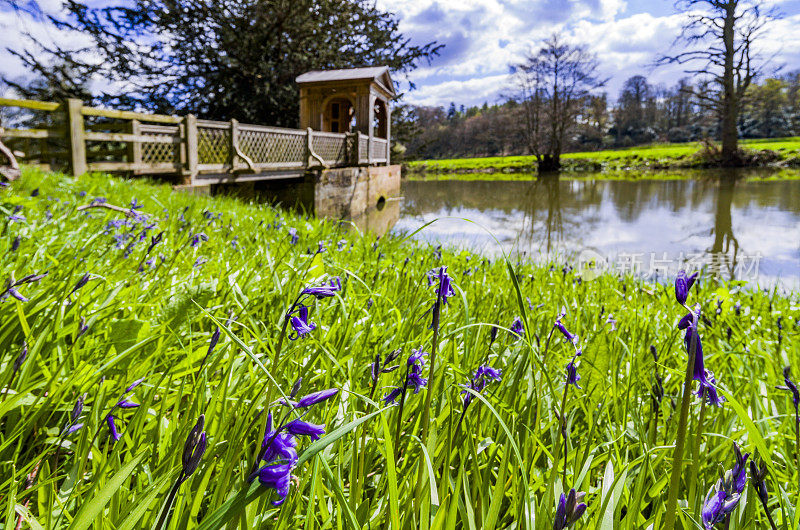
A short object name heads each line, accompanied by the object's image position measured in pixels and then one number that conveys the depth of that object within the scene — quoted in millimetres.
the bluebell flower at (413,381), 979
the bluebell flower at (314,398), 611
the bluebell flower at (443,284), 937
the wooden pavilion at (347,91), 19000
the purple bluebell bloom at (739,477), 833
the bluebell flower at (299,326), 897
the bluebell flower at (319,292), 840
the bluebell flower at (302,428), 561
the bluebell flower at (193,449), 527
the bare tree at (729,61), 26875
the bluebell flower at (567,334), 1158
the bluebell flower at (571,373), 1130
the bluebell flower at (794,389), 1021
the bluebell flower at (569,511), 679
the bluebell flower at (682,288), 675
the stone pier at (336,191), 15664
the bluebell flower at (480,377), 1170
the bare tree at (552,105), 39875
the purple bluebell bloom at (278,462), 510
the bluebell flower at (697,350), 613
